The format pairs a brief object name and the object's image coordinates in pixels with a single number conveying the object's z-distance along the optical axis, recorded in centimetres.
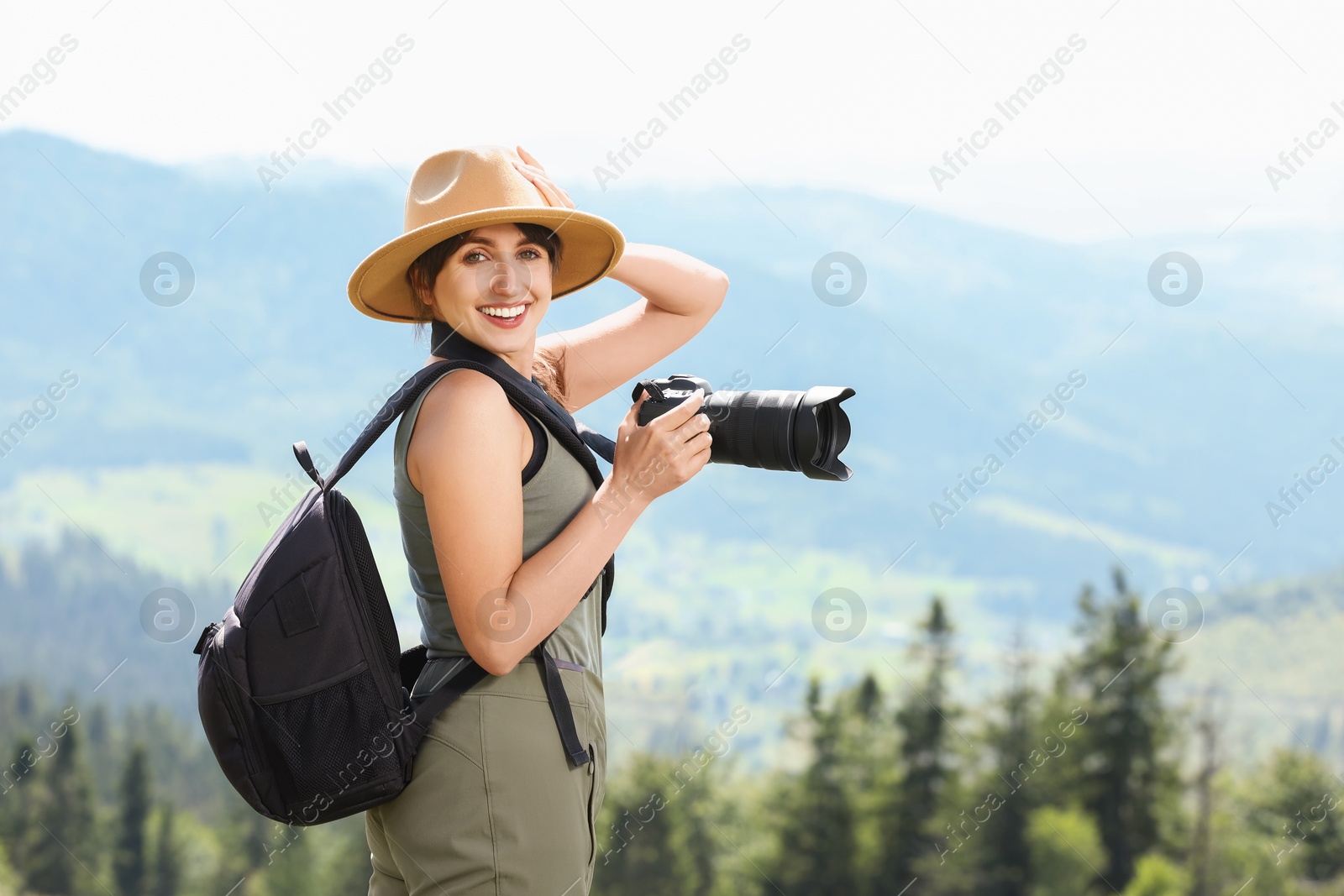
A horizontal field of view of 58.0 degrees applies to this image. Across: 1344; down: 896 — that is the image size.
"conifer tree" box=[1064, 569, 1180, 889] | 2720
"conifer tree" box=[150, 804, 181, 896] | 3584
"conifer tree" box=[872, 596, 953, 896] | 2673
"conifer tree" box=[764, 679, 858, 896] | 2761
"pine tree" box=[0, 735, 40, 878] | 3303
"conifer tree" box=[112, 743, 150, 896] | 3500
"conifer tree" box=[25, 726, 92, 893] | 3362
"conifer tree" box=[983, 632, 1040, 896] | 2831
